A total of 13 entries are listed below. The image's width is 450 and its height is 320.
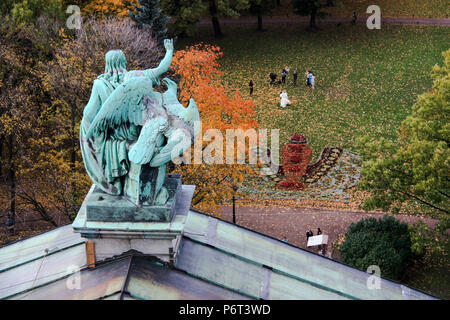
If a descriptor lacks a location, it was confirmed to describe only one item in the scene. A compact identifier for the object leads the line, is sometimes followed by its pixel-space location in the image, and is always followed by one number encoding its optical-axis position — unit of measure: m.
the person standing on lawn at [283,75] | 59.42
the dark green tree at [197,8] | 63.81
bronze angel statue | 15.83
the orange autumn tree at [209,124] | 34.19
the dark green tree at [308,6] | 68.88
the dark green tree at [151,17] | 53.06
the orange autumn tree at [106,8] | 53.22
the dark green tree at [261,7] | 70.00
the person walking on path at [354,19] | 74.80
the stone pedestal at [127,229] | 16.20
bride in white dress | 54.34
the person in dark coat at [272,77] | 58.81
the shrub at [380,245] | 31.42
